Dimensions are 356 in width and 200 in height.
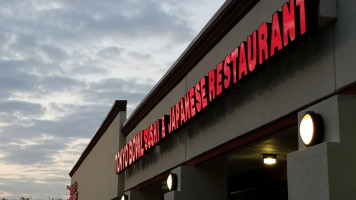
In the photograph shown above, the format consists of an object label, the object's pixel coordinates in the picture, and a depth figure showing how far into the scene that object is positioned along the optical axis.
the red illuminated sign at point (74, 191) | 47.42
